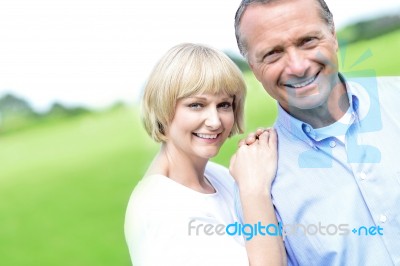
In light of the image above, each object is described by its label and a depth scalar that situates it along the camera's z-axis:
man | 1.57
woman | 1.67
